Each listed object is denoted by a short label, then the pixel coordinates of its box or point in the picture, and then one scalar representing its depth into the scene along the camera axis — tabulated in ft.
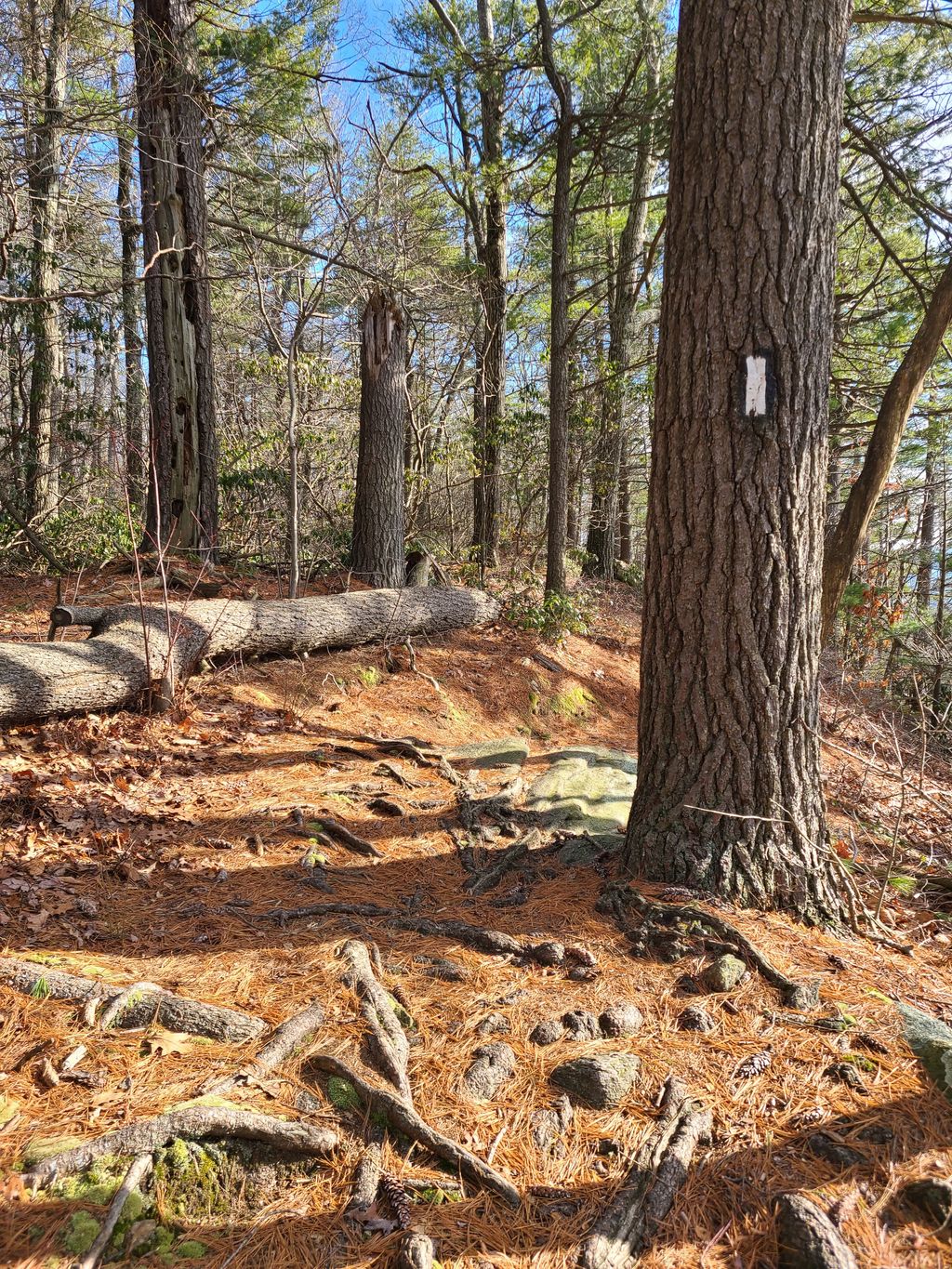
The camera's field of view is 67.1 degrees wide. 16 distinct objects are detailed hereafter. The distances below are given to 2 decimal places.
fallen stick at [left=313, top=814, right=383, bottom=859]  11.82
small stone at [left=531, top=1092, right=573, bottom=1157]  6.04
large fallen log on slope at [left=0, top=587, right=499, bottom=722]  14.43
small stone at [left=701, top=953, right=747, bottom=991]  7.88
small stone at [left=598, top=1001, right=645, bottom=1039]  7.30
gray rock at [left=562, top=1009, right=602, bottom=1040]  7.25
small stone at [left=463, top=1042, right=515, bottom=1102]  6.56
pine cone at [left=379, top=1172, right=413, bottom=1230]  5.24
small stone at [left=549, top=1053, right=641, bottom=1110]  6.46
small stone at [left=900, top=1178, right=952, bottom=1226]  5.30
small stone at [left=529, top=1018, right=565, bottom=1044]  7.20
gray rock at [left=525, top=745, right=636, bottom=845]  13.44
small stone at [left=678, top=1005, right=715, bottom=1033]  7.35
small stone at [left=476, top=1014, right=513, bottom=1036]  7.30
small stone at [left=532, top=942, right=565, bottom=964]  8.38
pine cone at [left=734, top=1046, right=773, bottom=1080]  6.77
